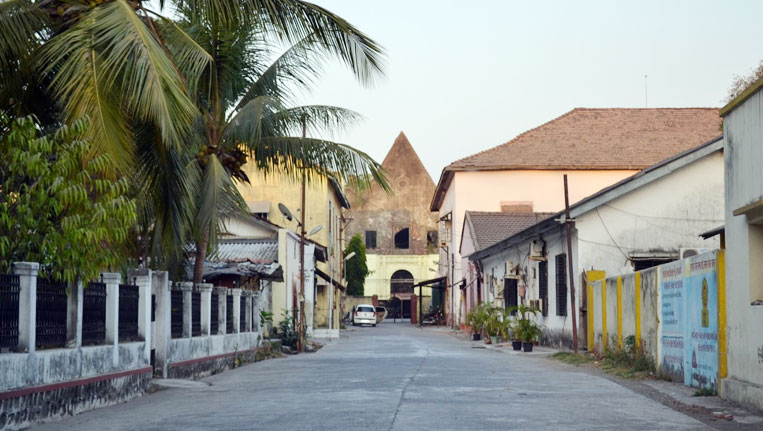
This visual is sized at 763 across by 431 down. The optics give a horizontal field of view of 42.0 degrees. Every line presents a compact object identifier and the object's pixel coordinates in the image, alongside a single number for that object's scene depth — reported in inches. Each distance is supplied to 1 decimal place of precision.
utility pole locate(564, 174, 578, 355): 927.7
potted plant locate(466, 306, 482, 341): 1349.7
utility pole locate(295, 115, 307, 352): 1147.1
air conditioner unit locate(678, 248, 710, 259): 1045.8
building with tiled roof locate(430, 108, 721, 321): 1905.8
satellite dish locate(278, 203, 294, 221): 1199.3
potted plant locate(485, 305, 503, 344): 1280.8
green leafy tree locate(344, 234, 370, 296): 2938.0
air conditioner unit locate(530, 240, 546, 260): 1190.3
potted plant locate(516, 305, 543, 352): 1064.8
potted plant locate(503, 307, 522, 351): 1085.8
